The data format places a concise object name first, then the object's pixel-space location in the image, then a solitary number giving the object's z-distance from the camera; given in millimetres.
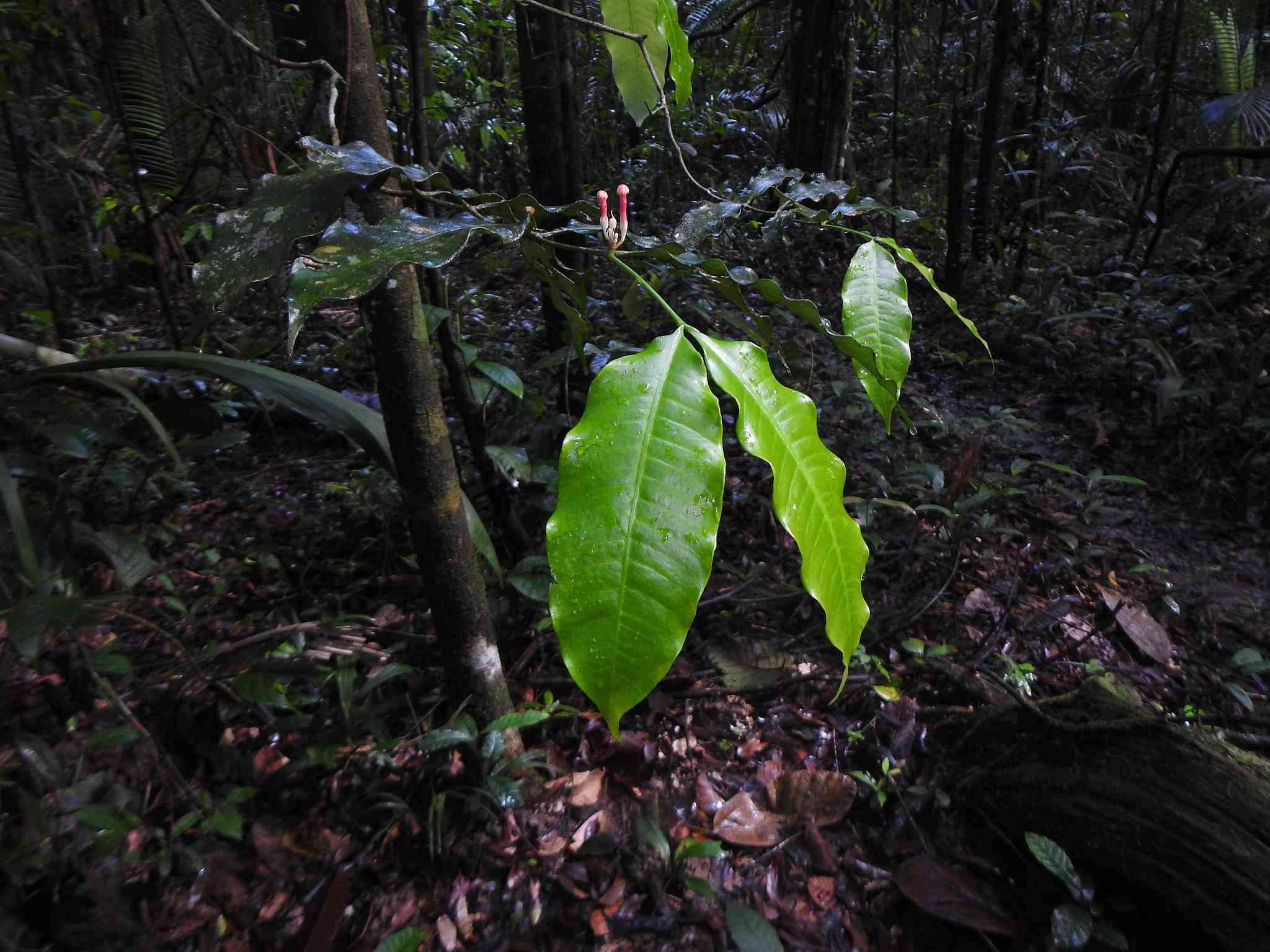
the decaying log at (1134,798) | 1162
